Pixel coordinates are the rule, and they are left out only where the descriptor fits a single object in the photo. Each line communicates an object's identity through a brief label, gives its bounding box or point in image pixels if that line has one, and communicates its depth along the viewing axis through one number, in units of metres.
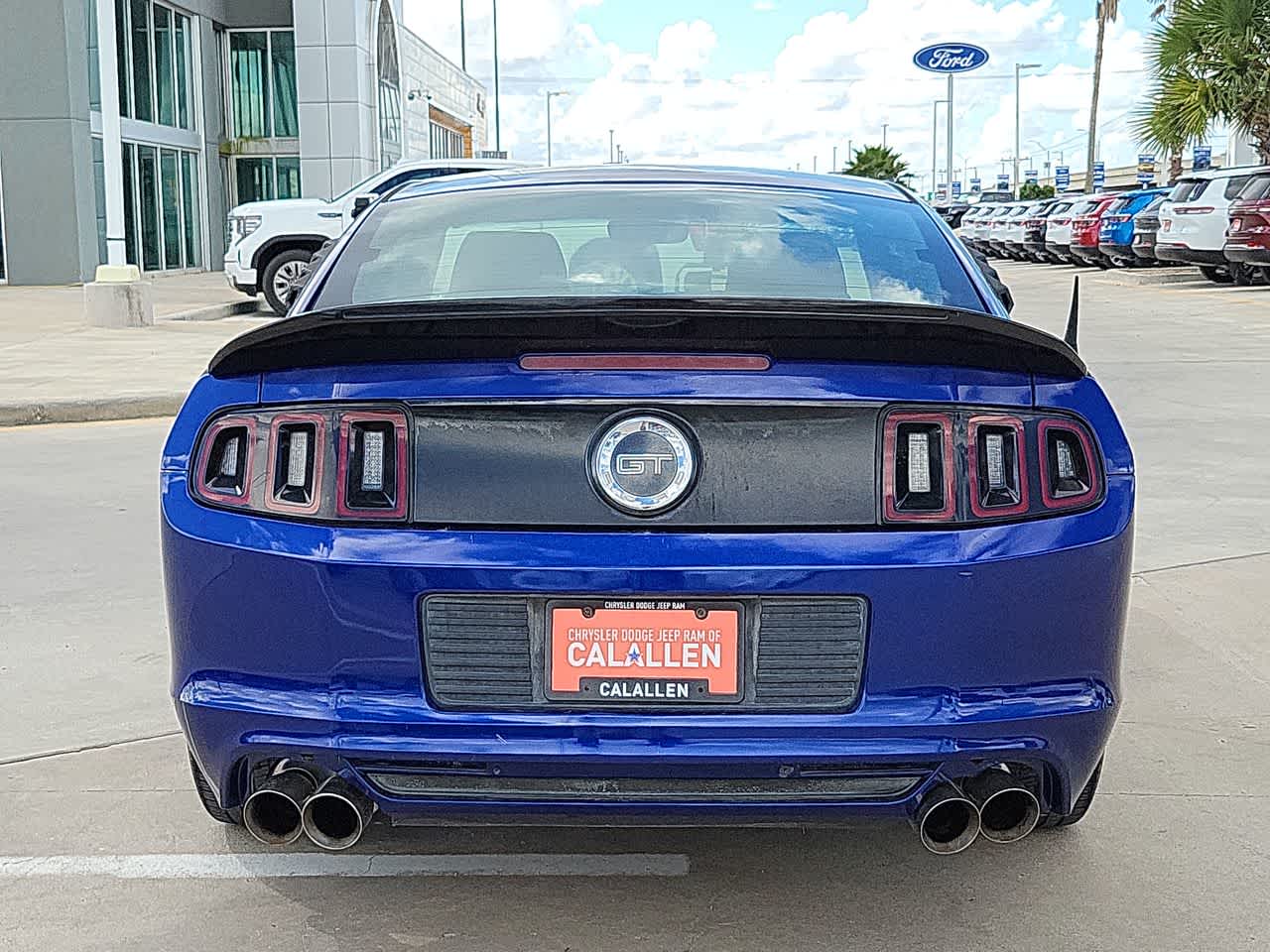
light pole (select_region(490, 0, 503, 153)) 65.09
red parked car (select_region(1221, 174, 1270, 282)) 24.50
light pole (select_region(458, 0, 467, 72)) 71.38
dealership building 26.89
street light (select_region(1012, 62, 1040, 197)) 91.94
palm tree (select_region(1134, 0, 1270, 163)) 29.44
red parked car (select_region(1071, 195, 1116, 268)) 34.31
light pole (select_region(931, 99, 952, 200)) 101.44
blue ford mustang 2.74
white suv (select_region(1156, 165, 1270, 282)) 25.55
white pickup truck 19.25
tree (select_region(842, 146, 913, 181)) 87.56
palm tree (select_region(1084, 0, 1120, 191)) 59.09
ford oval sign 52.81
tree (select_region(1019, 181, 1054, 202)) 85.27
